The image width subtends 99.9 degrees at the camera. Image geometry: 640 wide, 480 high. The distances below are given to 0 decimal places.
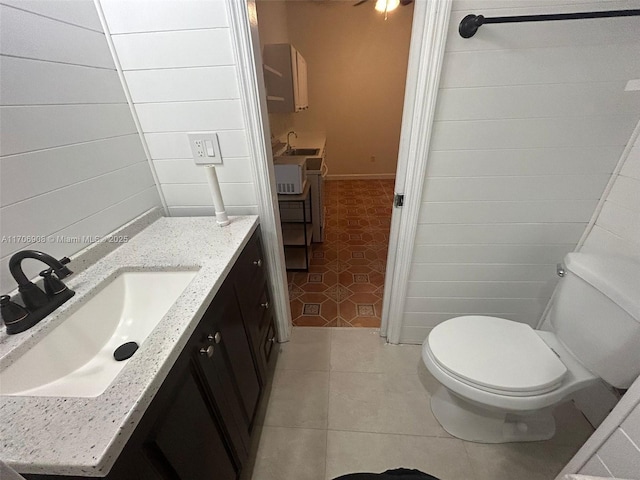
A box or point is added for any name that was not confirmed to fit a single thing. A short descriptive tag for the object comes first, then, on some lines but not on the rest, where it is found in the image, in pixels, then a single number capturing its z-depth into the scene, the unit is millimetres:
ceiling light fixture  2516
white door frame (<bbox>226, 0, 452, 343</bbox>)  938
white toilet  882
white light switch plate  1129
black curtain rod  821
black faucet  646
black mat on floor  570
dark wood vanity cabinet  557
